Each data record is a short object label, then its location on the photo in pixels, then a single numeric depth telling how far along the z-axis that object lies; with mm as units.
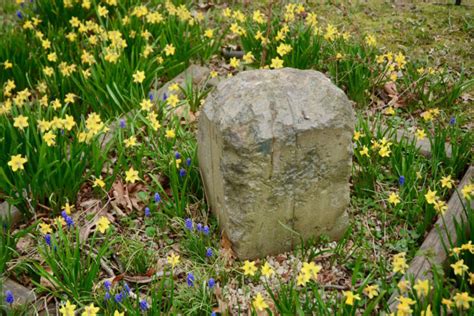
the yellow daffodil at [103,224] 2936
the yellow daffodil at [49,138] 3270
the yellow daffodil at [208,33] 4582
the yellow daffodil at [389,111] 3762
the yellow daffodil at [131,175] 3312
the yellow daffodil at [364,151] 3367
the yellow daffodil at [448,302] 2322
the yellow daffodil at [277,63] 3979
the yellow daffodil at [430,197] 2908
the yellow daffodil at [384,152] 3316
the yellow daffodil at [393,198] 3058
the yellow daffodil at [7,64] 4262
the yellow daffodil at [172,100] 3756
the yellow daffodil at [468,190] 2789
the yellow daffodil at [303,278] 2592
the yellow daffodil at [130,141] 3459
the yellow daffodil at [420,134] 3398
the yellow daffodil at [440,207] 2857
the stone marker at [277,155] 2738
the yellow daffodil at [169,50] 4312
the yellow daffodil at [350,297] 2428
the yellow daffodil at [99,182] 3297
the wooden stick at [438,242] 2697
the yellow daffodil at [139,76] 3949
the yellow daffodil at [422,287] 2376
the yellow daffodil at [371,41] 4297
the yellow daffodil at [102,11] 4589
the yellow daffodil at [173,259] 2803
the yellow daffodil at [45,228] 2992
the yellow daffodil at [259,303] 2518
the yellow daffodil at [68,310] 2579
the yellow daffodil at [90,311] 2579
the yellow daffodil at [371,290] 2545
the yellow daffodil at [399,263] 2490
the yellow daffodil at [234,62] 4168
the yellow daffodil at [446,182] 3037
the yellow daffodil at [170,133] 3547
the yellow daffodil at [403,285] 2409
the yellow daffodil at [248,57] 4234
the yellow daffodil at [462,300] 2313
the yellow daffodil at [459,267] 2479
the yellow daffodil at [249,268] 2768
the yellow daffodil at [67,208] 3107
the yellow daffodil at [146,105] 3742
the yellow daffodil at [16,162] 3143
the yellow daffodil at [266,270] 2658
